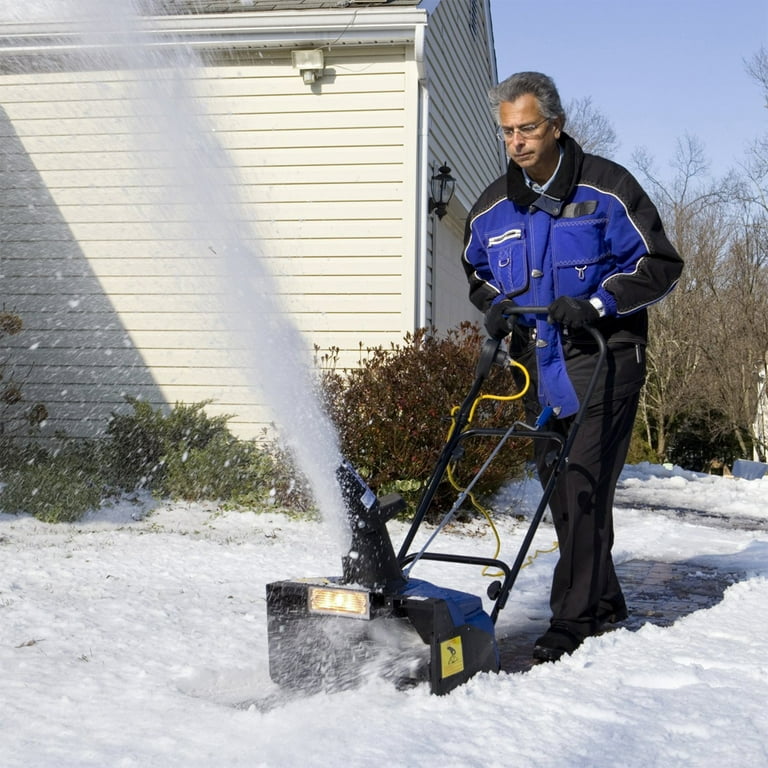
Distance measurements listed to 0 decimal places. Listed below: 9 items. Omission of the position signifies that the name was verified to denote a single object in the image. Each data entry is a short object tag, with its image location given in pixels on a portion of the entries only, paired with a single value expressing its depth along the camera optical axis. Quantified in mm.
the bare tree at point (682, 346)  19344
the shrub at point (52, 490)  6805
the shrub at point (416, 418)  6758
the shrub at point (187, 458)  7664
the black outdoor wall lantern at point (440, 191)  8969
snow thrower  2930
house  8281
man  3701
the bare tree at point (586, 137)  34397
